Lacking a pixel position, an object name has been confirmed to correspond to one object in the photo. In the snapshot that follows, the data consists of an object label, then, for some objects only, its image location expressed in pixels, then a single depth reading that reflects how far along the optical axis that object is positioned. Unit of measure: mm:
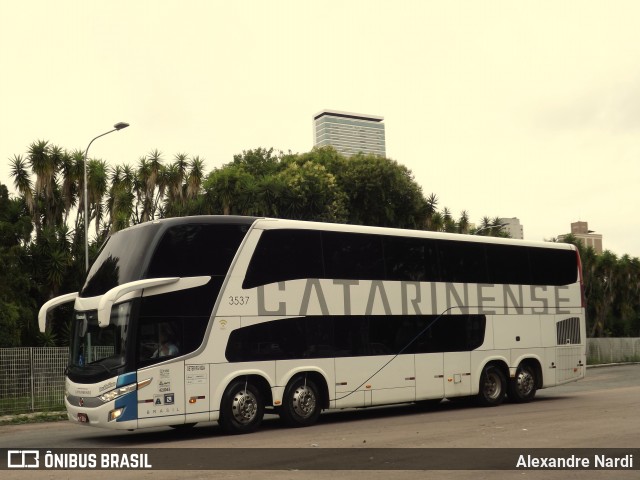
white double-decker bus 14898
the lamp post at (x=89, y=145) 30164
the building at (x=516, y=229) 126688
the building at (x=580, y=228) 170250
